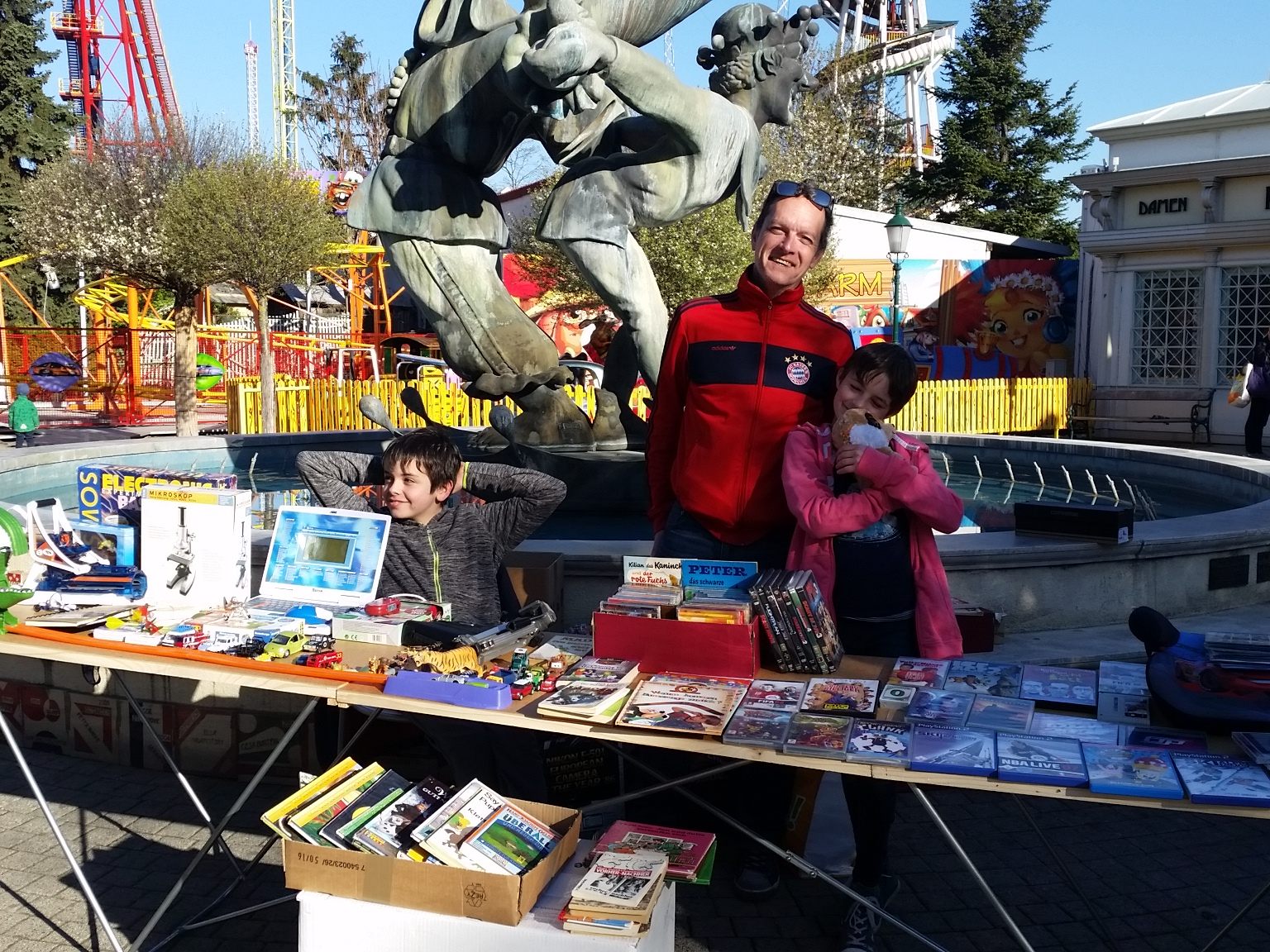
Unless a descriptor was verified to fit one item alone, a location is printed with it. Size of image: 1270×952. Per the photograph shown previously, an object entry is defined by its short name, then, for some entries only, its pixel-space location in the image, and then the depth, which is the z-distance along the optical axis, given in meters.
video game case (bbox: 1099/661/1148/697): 2.87
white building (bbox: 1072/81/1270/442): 19.41
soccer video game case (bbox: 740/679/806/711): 2.72
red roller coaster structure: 41.97
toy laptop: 3.38
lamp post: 15.86
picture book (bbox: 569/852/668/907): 2.46
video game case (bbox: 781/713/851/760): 2.43
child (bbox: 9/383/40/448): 14.60
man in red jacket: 3.24
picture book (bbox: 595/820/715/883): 2.62
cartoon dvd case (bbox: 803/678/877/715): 2.68
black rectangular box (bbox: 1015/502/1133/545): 5.28
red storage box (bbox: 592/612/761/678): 2.93
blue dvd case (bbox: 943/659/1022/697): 2.88
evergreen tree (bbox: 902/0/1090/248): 37.47
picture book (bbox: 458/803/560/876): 2.55
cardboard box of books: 2.45
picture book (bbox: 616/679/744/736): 2.56
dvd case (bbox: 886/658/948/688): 2.90
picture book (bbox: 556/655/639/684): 2.85
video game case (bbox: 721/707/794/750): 2.47
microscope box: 3.40
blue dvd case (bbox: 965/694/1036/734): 2.62
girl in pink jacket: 3.08
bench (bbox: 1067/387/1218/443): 19.72
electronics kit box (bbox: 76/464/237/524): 3.55
